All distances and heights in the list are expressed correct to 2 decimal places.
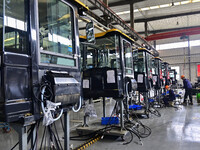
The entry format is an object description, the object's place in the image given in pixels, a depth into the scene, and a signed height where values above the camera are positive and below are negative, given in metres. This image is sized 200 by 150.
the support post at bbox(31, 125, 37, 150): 1.99 -0.73
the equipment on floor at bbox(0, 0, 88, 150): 1.59 +0.13
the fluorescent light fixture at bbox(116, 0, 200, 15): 9.99 +4.45
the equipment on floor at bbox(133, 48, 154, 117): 6.02 +0.12
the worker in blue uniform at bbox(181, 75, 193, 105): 9.21 -0.72
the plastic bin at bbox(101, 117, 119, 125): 4.38 -1.19
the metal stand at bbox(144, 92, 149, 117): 6.26 -1.12
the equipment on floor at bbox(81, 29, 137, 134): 3.80 +0.21
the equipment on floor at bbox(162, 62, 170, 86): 11.87 +0.31
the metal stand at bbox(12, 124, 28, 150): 1.67 -0.58
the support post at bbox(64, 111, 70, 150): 2.29 -0.75
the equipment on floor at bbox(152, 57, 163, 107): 8.24 -0.01
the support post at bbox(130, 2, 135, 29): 9.04 +3.53
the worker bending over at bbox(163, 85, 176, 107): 8.59 -1.19
